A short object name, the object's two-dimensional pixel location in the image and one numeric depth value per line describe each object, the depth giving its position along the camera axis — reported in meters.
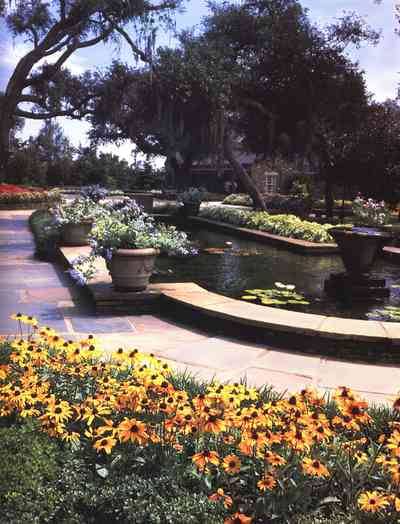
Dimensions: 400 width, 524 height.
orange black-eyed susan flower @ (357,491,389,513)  2.15
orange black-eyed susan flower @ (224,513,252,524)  2.02
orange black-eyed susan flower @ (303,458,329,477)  2.25
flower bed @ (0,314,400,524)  2.34
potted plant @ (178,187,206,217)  21.28
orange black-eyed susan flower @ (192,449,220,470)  2.20
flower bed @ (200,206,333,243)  13.16
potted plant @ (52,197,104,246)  10.80
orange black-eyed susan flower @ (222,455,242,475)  2.27
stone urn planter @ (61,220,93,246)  10.90
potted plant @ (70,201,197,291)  6.70
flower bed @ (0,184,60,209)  23.70
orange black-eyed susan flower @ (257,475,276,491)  2.25
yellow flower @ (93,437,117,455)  2.39
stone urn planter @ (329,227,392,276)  7.76
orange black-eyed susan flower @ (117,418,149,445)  2.34
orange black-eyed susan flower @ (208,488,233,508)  2.25
